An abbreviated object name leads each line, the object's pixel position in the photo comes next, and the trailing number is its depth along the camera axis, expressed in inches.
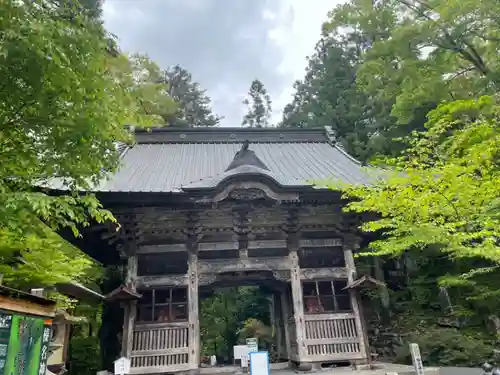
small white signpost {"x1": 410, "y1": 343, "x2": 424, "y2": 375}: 263.9
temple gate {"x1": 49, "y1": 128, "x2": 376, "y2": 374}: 306.7
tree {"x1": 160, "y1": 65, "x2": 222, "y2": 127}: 1380.4
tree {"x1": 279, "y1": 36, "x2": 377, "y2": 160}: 789.2
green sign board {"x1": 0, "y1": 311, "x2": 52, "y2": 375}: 119.3
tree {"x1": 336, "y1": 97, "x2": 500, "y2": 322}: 236.8
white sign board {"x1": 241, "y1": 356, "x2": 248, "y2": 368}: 357.1
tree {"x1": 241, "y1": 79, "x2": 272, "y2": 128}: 1524.4
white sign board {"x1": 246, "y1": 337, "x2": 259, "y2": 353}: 336.2
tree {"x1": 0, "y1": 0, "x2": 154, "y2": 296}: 126.4
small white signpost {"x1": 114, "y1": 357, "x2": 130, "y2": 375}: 230.5
